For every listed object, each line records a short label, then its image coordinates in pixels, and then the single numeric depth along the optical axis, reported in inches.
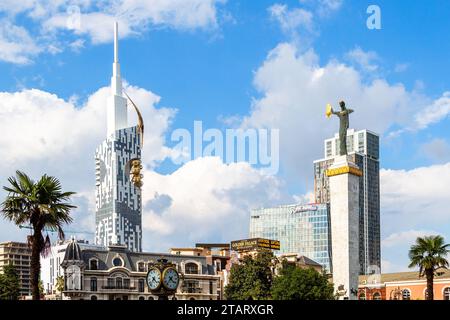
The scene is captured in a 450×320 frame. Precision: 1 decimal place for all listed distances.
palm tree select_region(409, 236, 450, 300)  2979.8
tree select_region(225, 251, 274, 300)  3755.4
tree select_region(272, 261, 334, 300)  3257.9
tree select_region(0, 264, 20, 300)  3868.1
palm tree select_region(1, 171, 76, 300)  1326.3
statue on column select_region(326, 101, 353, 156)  2787.9
